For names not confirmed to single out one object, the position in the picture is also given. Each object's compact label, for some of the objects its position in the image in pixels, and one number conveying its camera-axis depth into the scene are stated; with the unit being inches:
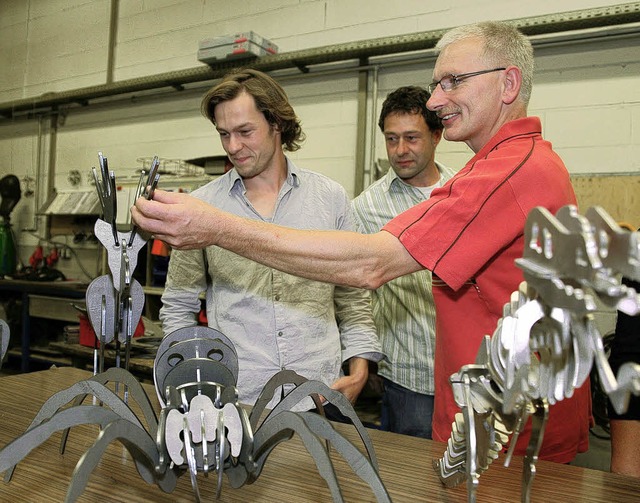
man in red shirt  38.4
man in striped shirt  69.4
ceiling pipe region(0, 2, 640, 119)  100.0
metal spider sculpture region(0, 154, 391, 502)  27.5
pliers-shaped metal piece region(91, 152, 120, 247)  36.3
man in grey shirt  55.6
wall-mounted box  134.1
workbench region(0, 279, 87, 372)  146.9
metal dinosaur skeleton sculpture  18.9
